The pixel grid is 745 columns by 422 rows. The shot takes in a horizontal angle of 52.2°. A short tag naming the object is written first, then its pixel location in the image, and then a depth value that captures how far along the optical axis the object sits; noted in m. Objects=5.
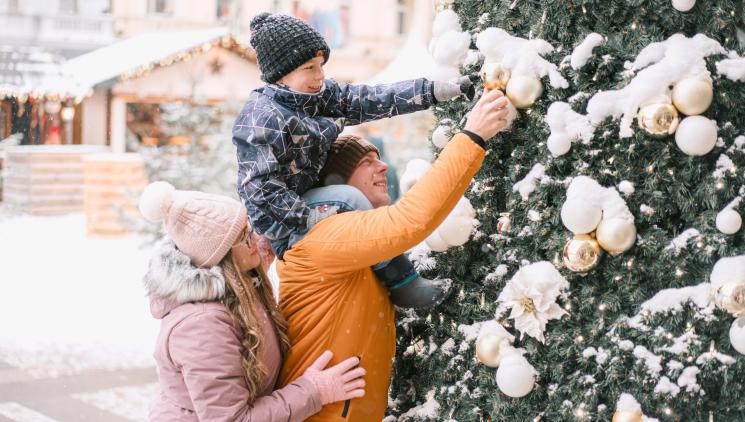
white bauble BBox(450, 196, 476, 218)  1.78
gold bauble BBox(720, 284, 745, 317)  1.40
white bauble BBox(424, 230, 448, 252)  1.83
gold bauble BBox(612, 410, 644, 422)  1.52
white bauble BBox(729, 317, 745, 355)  1.42
